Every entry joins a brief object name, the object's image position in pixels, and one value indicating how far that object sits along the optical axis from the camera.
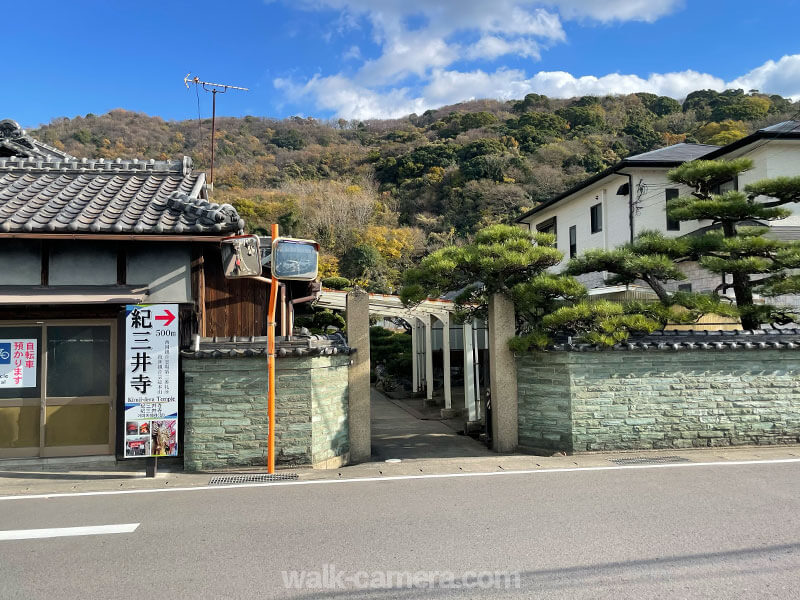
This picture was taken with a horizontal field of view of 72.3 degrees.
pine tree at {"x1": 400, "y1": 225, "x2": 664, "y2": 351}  9.27
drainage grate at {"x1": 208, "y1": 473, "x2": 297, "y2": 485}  7.96
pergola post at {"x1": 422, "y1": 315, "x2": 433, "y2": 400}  16.58
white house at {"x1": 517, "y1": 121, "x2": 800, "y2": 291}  16.70
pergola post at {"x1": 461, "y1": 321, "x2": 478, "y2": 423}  12.83
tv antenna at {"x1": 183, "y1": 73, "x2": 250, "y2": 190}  19.67
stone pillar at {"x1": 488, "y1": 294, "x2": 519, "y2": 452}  10.07
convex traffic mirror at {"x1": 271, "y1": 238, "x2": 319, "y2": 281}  8.23
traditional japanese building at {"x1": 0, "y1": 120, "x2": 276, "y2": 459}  8.44
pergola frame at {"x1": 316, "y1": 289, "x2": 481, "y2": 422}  13.09
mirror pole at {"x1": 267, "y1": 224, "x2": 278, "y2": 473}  8.19
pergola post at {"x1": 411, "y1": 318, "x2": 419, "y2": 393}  18.73
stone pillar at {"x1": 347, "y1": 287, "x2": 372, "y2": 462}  9.60
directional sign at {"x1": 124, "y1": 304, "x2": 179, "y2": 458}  8.24
